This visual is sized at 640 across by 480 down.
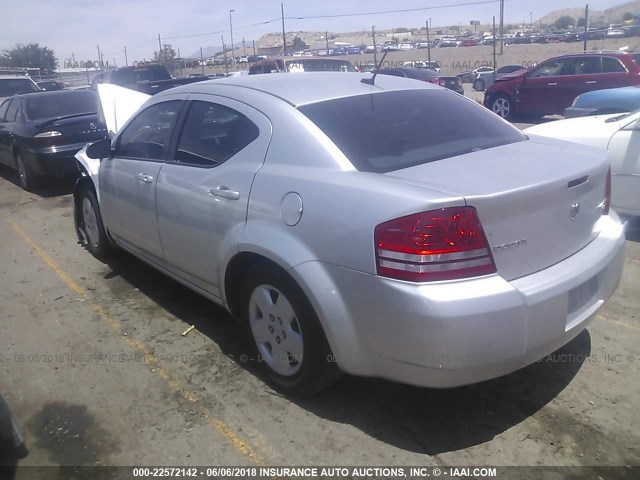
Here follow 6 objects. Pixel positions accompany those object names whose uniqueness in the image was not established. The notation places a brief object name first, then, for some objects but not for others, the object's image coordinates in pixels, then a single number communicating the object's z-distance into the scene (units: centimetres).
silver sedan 250
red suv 1309
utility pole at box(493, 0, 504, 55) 3565
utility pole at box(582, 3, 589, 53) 2561
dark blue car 893
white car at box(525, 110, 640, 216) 543
